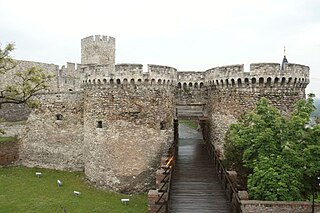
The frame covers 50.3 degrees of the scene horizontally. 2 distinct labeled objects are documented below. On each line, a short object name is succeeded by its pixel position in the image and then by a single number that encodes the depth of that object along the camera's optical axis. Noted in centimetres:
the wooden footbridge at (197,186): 1244
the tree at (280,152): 1179
